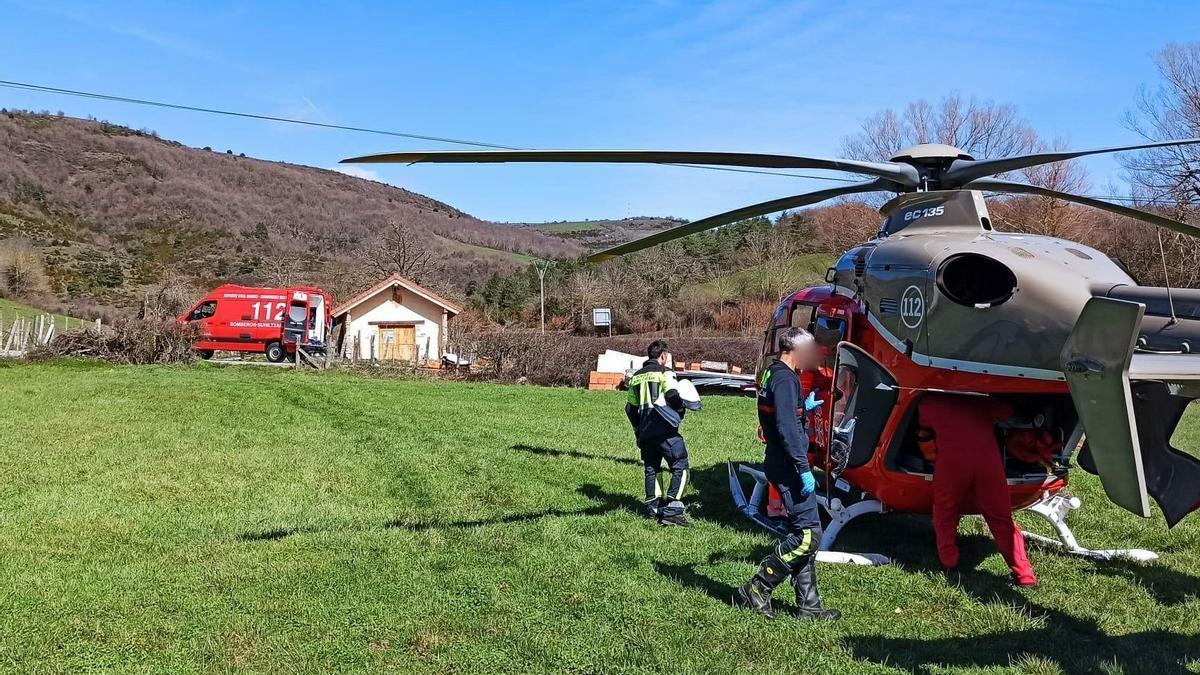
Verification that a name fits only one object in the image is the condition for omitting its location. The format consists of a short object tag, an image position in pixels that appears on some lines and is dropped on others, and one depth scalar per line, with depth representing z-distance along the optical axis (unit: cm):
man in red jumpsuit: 652
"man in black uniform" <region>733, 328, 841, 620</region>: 574
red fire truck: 3294
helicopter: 439
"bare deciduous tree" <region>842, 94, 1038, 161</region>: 3872
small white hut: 3894
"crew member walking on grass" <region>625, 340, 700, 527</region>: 862
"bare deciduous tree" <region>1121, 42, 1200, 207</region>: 3078
